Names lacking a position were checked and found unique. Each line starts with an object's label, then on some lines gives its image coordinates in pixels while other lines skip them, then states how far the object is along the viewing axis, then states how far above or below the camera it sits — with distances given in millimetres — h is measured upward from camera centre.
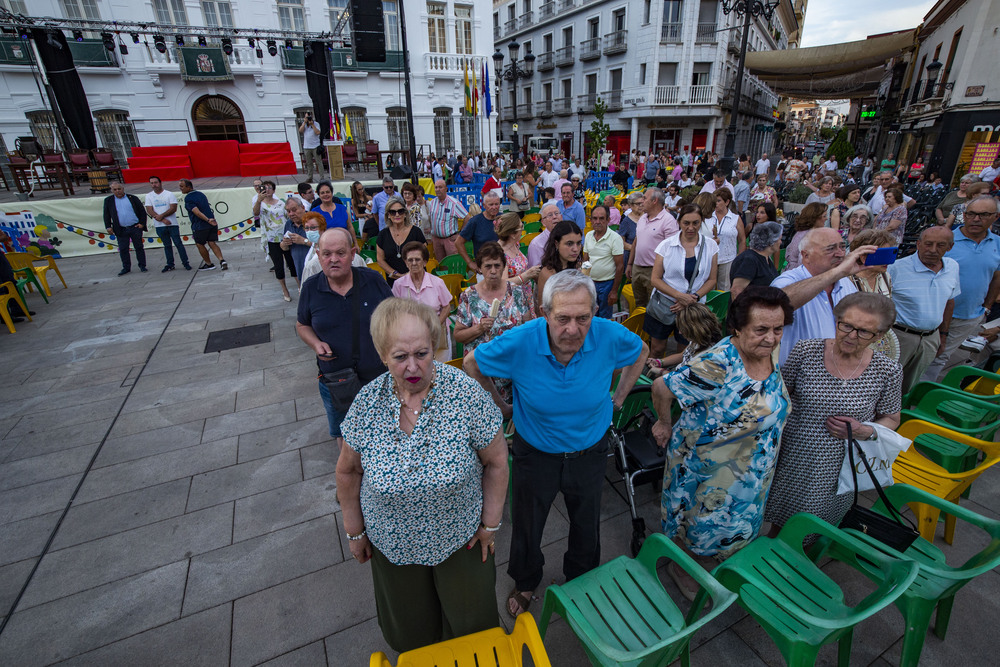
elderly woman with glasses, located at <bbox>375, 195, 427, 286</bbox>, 5137 -905
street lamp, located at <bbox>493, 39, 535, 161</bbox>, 20497 +5098
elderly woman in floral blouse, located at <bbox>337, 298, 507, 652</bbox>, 1688 -1152
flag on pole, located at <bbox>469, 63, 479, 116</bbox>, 16903 +1836
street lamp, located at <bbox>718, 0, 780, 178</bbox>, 13750 +2817
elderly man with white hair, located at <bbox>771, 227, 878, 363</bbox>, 2828 -797
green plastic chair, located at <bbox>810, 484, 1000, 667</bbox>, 1946 -1806
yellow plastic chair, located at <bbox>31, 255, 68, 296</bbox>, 7797 -1773
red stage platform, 17766 -134
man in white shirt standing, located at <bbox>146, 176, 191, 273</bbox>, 9195 -1055
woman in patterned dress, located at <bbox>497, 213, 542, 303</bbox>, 4145 -803
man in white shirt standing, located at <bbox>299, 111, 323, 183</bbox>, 15151 +495
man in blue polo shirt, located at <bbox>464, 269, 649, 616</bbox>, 2080 -1044
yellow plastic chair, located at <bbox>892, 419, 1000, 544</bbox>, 2609 -1865
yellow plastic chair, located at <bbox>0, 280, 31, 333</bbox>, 6531 -1878
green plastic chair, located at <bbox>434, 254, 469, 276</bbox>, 6656 -1527
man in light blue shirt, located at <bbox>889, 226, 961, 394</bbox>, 3488 -1090
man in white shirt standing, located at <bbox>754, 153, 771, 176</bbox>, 15023 -567
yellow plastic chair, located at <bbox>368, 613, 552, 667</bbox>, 1758 -1840
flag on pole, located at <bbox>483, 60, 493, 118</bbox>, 18100 +2147
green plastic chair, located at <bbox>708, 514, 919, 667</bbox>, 1787 -1856
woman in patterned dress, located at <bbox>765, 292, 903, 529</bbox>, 2291 -1197
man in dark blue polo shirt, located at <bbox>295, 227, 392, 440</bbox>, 3043 -956
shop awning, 23609 +4245
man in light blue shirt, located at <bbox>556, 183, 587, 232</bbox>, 6035 -724
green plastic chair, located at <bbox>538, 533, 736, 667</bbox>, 1741 -1845
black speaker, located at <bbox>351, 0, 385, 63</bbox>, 10805 +2794
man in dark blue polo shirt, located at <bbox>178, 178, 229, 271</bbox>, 8984 -1173
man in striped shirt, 6633 -889
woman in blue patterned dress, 2164 -1291
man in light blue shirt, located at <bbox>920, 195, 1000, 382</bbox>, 3836 -961
